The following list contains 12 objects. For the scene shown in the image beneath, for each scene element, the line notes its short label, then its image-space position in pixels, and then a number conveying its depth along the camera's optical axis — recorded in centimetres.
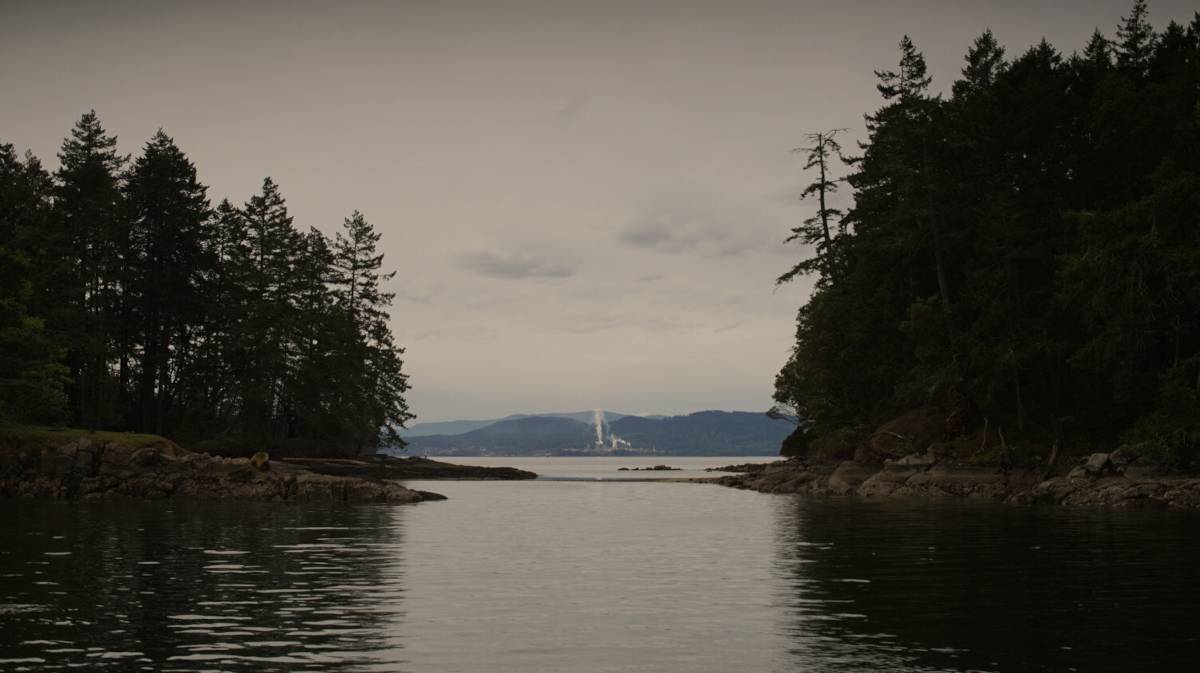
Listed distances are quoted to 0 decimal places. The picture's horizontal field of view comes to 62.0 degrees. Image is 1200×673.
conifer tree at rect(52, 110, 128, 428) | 6531
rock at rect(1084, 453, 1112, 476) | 4778
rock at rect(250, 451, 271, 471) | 5625
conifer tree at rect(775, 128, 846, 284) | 8075
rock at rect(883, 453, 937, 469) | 5856
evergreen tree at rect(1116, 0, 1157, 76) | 6662
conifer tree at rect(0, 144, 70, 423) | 5203
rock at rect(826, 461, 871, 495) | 6162
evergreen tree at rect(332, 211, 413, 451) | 9644
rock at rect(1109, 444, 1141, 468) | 4659
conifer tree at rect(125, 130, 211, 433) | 7488
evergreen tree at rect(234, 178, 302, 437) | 8088
